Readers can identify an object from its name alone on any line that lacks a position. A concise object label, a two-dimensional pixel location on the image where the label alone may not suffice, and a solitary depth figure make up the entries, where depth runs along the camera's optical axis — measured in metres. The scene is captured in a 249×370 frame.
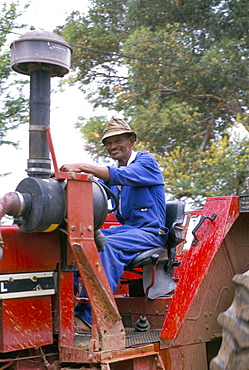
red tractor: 2.82
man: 3.42
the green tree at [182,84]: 10.20
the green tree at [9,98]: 8.38
